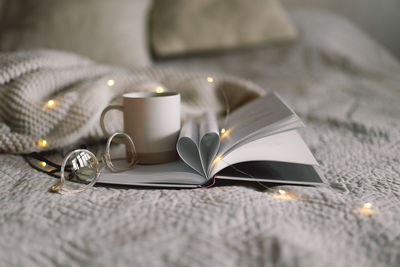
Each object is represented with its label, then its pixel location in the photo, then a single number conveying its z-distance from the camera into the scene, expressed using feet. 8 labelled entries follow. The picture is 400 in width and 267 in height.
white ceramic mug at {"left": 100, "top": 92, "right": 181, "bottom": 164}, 1.97
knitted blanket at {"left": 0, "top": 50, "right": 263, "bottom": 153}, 2.28
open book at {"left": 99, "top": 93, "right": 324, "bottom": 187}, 1.79
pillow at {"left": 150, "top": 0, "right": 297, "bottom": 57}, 5.07
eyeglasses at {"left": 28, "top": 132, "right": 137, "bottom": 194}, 1.77
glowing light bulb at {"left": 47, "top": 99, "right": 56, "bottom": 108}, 2.31
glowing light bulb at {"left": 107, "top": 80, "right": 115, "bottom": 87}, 2.53
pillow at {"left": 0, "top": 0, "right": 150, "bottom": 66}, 4.30
